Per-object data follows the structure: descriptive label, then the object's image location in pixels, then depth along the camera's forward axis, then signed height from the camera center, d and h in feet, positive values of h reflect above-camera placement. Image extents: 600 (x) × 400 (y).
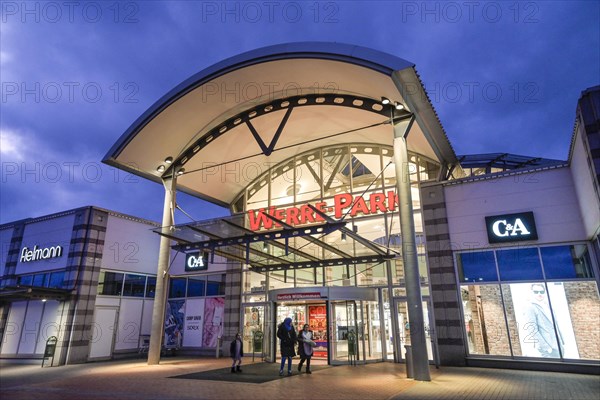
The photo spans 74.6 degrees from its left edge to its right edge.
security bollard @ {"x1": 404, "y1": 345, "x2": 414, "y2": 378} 34.65 -3.12
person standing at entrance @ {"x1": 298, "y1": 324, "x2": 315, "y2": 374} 39.41 -1.63
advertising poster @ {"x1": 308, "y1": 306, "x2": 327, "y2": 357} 50.47 +0.11
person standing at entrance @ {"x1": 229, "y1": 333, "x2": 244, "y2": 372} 40.45 -2.26
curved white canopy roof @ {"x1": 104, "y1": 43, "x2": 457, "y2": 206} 41.73 +26.58
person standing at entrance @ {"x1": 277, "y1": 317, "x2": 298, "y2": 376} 37.50 -1.17
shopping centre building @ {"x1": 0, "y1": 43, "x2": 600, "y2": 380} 39.24 +9.74
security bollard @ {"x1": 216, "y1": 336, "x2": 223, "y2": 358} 58.08 -2.38
